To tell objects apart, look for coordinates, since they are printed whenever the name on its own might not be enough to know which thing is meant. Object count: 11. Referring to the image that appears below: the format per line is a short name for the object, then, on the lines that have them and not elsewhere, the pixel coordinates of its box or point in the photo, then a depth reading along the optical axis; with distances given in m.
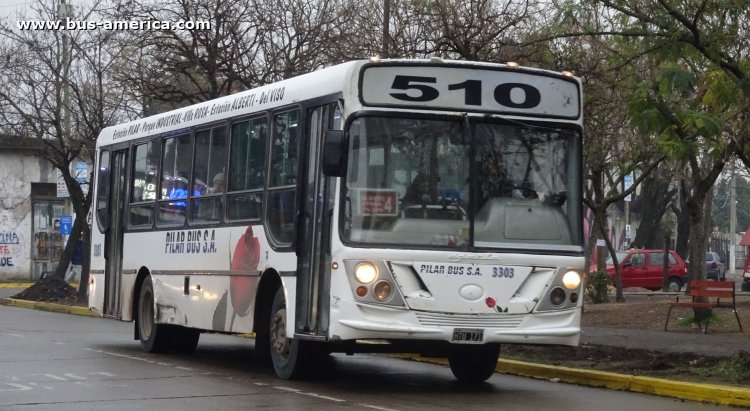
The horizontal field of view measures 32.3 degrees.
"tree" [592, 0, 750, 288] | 14.52
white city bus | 12.23
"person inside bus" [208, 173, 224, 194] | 15.56
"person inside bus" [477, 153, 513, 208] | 12.55
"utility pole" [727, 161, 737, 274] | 35.72
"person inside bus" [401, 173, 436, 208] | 12.33
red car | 47.19
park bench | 20.62
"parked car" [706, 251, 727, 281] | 54.72
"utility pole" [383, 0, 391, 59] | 22.03
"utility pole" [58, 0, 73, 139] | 32.16
